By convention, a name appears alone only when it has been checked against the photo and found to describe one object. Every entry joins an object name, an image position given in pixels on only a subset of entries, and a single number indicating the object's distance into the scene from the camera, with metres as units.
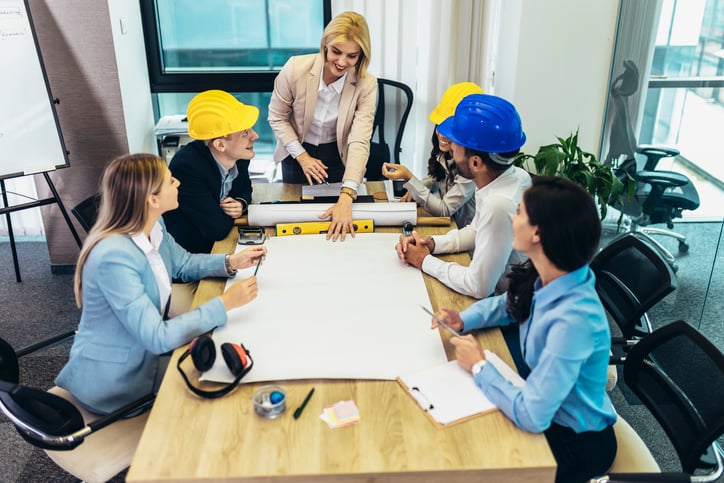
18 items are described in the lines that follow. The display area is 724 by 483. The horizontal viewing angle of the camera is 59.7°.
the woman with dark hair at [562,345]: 1.31
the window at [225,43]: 4.01
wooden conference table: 1.23
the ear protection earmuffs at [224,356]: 1.46
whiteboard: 3.00
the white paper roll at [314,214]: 2.35
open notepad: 1.37
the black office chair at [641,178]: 2.98
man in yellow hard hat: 2.25
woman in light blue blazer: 1.59
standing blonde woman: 2.63
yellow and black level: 2.31
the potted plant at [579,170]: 2.84
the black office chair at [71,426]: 1.52
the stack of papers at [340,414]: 1.34
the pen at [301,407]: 1.37
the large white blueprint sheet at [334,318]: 1.53
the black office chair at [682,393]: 1.44
